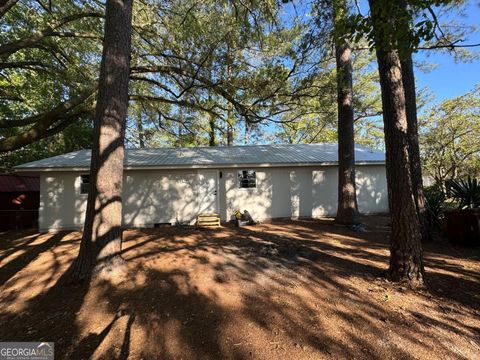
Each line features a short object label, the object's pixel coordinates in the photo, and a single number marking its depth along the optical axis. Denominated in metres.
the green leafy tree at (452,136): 17.14
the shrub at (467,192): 6.89
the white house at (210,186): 10.03
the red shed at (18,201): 11.68
